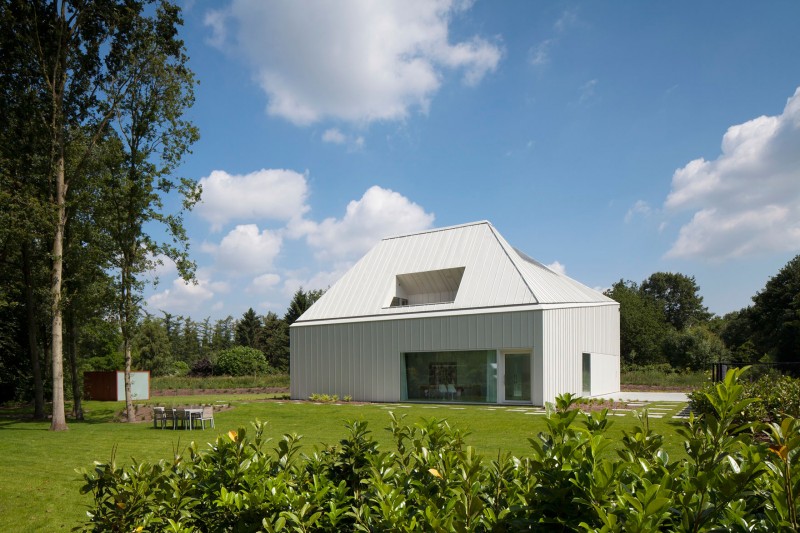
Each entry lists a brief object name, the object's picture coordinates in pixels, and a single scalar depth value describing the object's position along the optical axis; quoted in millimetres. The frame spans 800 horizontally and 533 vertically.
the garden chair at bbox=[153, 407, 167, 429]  17044
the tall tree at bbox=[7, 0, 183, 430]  16875
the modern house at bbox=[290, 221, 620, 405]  21812
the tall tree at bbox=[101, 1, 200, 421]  18516
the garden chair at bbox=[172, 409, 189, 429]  16500
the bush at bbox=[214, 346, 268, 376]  49000
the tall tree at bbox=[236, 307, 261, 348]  65312
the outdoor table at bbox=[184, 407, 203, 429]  16391
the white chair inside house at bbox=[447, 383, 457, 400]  23547
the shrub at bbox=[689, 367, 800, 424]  10516
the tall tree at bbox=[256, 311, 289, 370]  58812
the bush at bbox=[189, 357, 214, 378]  51809
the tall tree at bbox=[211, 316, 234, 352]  78500
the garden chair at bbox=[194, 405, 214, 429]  16484
